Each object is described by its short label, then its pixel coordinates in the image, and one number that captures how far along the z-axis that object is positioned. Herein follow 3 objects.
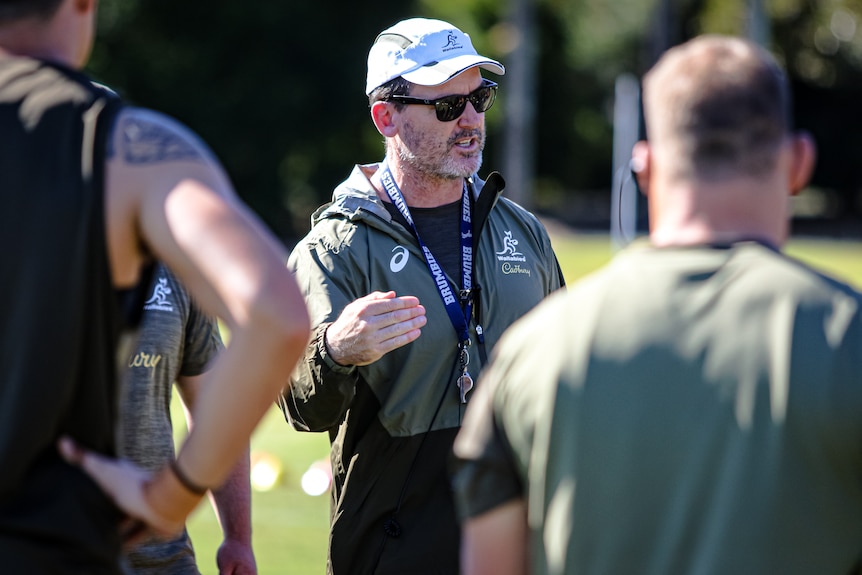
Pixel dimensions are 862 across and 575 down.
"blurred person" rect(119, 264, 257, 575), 7.59
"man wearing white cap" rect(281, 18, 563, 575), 8.40
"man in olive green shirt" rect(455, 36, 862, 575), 4.50
